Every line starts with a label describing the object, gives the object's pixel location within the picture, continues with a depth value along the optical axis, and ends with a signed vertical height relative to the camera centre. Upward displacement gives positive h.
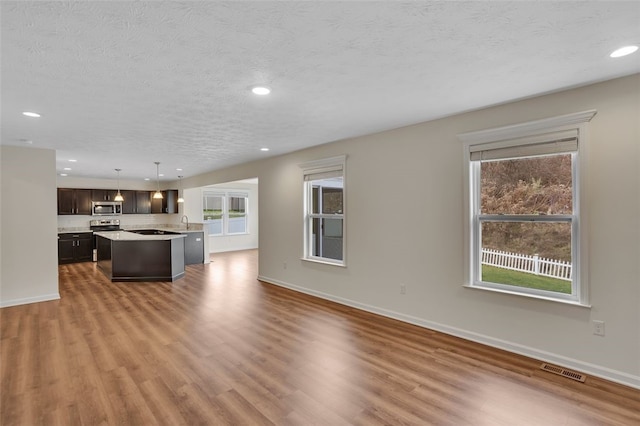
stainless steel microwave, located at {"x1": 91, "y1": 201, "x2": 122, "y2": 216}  9.45 +0.15
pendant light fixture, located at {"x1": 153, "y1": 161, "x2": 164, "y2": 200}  6.87 +1.07
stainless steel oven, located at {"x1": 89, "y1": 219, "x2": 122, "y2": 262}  9.65 -0.37
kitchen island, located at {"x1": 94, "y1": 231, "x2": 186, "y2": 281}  6.57 -0.97
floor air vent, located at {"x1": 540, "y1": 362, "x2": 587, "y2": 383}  2.68 -1.44
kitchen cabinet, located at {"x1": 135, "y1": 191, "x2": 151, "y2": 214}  10.32 +0.34
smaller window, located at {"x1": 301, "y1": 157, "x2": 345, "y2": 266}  5.11 -0.01
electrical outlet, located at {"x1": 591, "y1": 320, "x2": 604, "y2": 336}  2.70 -1.04
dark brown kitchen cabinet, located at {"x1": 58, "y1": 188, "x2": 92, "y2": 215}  8.95 +0.35
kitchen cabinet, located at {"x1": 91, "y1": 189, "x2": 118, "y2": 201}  9.44 +0.57
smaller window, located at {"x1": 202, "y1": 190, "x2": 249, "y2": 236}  11.05 +0.01
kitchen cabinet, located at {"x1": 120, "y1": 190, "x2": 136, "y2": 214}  10.02 +0.34
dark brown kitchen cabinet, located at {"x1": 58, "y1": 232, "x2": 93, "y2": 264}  8.52 -0.94
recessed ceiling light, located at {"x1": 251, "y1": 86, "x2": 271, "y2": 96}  2.76 +1.08
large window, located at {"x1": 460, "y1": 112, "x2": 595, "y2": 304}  2.89 -0.02
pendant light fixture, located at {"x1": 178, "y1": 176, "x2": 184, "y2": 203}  10.23 +0.79
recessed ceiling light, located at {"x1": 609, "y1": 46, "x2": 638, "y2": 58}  2.14 +1.07
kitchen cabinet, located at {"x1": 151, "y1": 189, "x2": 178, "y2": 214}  10.44 +0.31
